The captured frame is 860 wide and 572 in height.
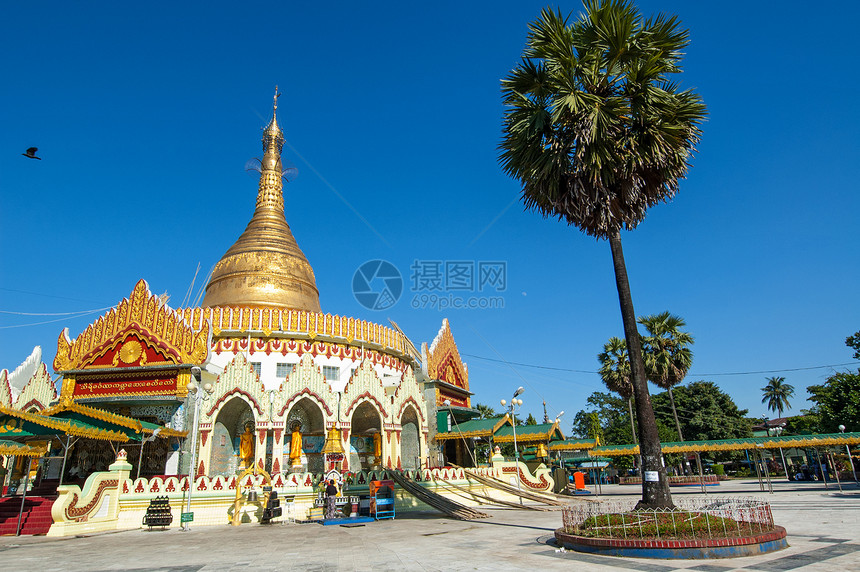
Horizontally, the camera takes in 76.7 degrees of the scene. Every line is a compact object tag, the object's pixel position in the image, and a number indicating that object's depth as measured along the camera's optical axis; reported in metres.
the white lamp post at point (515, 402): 26.21
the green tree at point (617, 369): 44.97
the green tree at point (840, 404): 37.19
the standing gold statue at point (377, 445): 33.03
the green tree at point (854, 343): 38.88
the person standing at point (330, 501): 19.91
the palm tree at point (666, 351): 42.66
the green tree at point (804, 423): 52.74
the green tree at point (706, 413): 61.56
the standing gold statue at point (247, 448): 29.78
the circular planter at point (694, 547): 10.34
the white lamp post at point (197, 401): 20.20
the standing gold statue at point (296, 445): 30.91
